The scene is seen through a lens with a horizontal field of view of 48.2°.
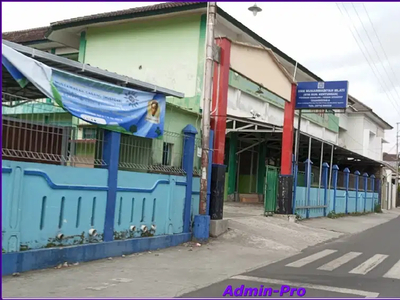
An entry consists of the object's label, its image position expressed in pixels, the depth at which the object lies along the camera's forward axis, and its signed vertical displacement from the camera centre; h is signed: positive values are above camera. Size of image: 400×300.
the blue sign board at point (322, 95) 19.05 +3.98
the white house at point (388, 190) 42.16 +0.25
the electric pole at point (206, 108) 11.36 +1.87
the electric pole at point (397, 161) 51.03 +3.90
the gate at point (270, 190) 18.13 -0.20
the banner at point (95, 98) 6.81 +1.44
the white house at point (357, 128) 39.84 +5.72
